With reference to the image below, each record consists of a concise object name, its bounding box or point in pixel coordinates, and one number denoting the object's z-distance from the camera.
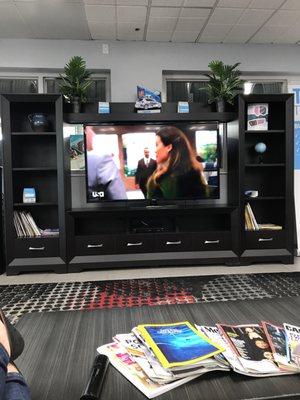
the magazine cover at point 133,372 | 0.78
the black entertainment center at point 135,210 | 3.17
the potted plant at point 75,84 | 3.24
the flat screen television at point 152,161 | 3.31
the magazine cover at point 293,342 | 0.89
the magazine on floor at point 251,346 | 0.86
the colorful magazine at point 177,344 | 0.85
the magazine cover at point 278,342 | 0.88
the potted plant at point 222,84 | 3.36
